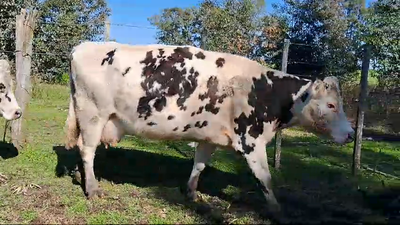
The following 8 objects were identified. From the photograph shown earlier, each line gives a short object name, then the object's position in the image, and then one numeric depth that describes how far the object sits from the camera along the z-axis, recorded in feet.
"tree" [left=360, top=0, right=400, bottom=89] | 45.19
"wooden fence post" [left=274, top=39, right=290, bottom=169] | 23.93
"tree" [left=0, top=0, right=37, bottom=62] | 53.78
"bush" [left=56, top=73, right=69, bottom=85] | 60.44
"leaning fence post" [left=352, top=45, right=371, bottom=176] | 22.79
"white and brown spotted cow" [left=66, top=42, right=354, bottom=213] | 17.56
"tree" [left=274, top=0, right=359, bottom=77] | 65.57
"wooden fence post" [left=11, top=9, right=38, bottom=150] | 24.79
